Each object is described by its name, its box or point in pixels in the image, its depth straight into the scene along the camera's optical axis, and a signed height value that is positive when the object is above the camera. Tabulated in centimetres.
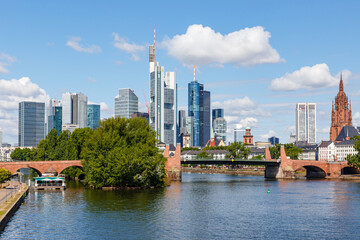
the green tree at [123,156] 10375 -71
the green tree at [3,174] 10481 -466
